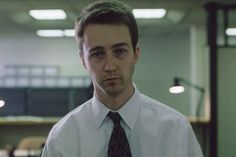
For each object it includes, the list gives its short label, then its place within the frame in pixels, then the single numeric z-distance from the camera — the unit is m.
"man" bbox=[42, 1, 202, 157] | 1.08
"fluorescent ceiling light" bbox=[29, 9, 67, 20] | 6.85
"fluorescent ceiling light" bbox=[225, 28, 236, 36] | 7.70
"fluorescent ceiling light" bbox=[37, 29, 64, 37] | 9.45
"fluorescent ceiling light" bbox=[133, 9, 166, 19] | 6.85
